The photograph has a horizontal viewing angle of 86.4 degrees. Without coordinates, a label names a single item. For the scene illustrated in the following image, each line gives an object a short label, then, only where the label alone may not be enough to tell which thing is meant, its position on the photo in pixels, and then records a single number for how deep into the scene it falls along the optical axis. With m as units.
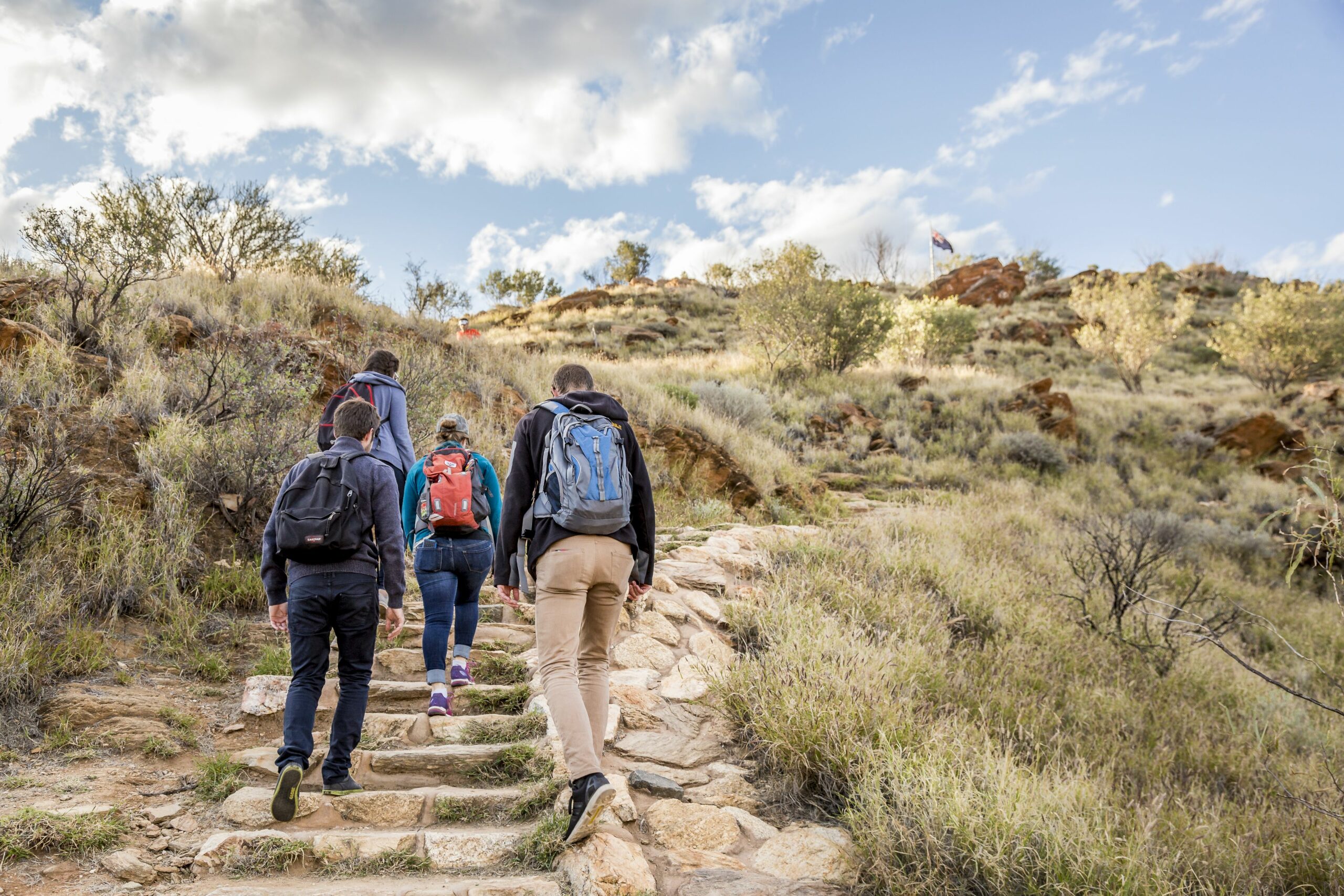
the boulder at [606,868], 2.58
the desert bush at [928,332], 26.33
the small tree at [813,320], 19.72
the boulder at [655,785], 3.30
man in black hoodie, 2.78
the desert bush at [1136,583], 6.84
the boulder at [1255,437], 16.53
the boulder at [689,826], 3.02
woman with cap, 4.25
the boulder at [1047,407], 16.89
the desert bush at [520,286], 42.44
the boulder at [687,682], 4.44
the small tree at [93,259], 8.24
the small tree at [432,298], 14.57
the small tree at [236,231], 14.88
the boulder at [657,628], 5.23
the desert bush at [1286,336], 23.42
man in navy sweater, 3.23
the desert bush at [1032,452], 15.00
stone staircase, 2.75
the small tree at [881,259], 53.09
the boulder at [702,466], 10.45
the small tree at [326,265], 15.98
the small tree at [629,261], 46.16
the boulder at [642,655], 4.86
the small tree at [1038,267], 48.25
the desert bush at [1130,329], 25.89
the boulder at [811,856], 2.81
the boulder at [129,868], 2.71
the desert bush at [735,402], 13.93
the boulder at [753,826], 3.13
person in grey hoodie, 4.88
